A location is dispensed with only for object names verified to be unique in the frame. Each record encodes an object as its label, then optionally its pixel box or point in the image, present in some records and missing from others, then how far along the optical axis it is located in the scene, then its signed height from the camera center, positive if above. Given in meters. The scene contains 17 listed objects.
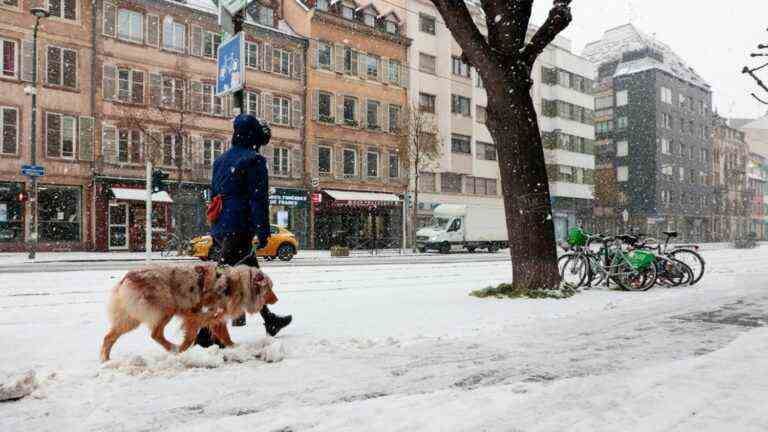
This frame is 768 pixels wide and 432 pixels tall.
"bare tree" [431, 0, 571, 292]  8.52 +1.62
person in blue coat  4.83 +0.26
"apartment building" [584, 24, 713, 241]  61.47 +10.06
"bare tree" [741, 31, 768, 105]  12.57 +3.31
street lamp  22.00 +3.39
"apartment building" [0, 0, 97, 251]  25.64 +4.95
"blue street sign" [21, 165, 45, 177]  21.30 +2.29
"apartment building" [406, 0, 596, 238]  42.00 +8.89
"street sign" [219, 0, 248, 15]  7.49 +2.89
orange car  20.72 -0.47
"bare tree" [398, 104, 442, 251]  33.72 +5.07
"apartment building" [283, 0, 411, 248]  35.75 +7.31
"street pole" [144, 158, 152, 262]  16.66 +0.93
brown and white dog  4.05 -0.46
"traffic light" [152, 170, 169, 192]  17.89 +1.60
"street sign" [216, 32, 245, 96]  7.44 +2.14
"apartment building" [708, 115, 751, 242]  73.31 +5.93
